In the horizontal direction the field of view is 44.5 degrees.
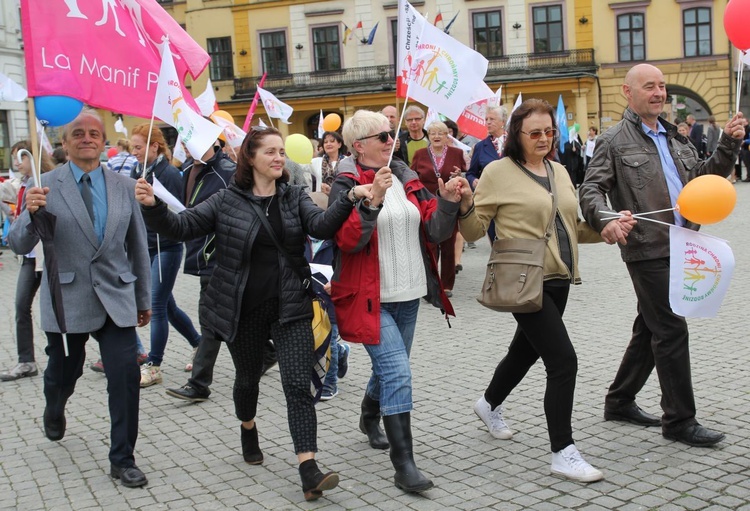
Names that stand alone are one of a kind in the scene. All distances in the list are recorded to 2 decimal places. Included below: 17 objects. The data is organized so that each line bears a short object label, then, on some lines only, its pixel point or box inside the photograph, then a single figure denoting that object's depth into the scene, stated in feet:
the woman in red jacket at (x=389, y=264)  14.94
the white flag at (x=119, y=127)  53.67
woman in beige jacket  15.17
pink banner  15.93
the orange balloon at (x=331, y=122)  50.96
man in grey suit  16.08
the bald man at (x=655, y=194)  16.35
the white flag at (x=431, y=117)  41.10
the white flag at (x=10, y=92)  27.32
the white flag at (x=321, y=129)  53.01
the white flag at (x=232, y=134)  26.84
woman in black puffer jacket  15.11
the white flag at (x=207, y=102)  33.27
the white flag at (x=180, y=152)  25.51
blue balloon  16.10
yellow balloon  28.63
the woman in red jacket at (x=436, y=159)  33.06
